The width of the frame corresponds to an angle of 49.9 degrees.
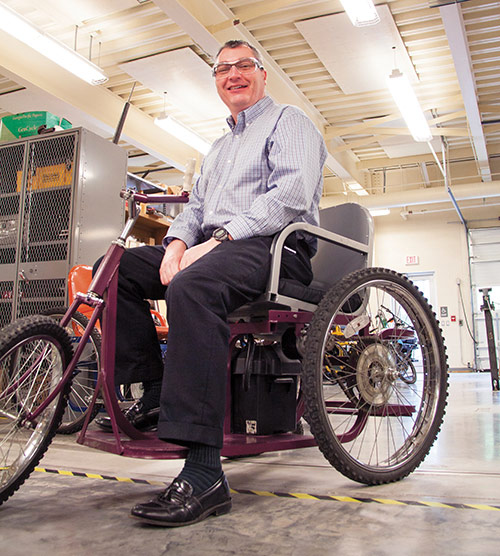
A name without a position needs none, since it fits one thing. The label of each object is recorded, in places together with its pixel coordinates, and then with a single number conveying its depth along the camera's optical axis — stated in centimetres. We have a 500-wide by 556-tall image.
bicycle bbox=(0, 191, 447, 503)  130
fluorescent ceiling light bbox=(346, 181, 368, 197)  1106
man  115
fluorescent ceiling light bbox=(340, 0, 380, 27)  461
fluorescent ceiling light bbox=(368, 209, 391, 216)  1178
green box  392
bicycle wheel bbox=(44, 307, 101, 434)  228
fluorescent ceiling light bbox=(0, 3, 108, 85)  501
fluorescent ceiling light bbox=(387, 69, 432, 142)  615
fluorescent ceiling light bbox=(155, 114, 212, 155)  732
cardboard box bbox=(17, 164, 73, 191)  356
